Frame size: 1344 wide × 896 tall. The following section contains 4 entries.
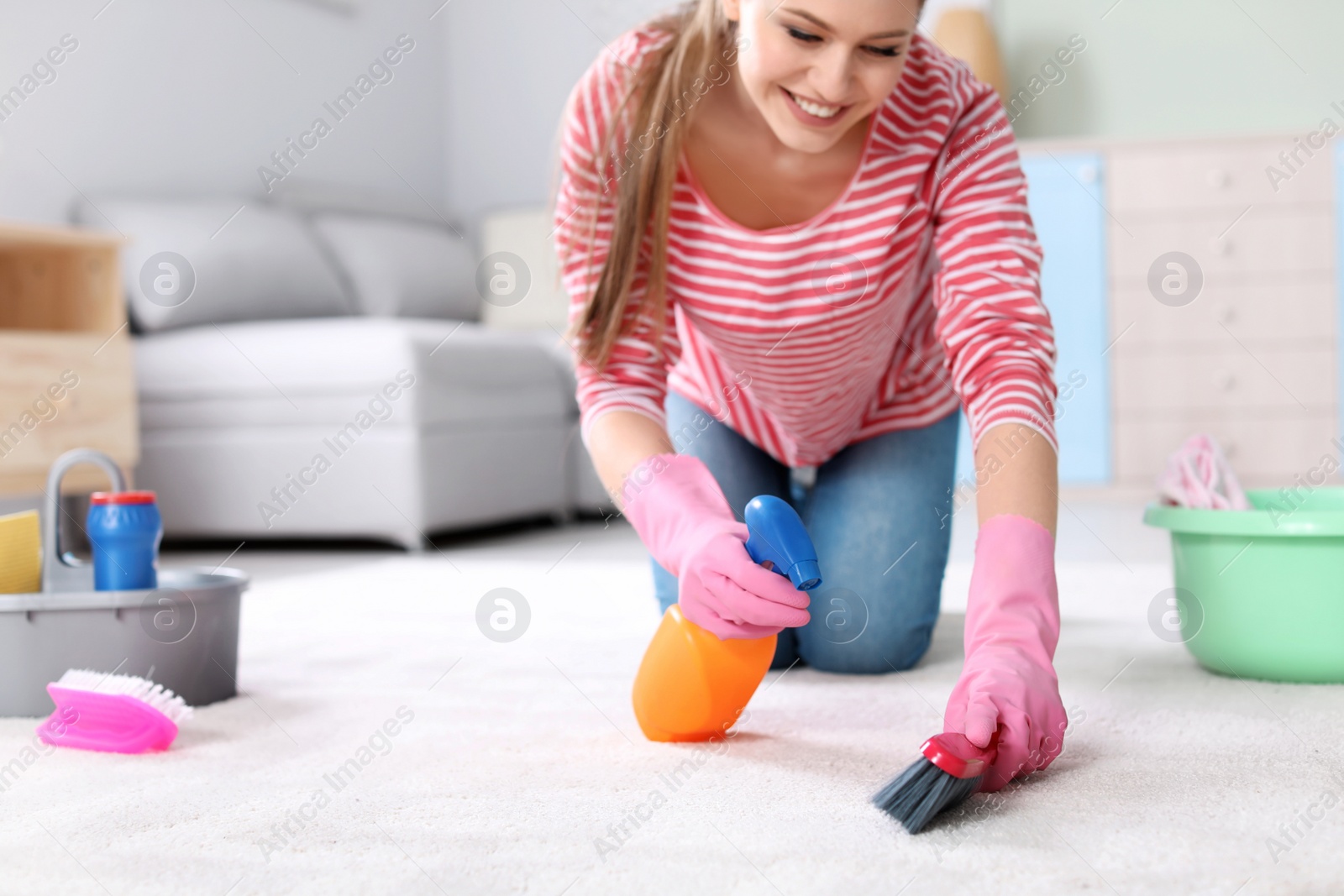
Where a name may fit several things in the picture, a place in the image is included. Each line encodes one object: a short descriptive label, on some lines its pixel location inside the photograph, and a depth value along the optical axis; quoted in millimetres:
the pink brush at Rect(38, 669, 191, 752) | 946
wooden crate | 2049
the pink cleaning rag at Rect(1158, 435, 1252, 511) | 1085
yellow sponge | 1140
